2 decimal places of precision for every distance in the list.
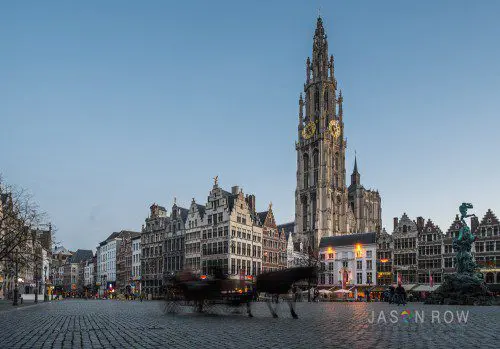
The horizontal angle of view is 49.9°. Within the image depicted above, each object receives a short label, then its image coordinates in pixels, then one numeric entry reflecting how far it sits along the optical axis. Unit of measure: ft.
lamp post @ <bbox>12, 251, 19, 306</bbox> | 143.79
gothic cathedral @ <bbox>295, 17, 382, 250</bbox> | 428.15
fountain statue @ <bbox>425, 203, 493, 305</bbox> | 153.89
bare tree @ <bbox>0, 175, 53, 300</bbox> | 152.74
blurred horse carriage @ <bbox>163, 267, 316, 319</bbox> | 79.56
